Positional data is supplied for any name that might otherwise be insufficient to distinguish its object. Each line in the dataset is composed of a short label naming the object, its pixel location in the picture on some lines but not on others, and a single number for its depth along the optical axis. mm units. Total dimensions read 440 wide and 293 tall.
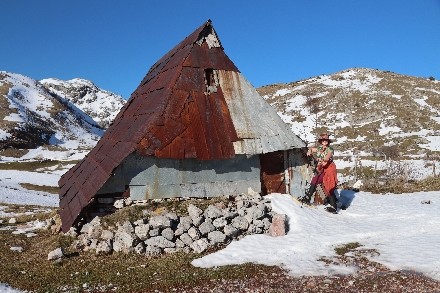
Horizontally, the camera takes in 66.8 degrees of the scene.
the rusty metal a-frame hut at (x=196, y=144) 10281
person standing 11888
